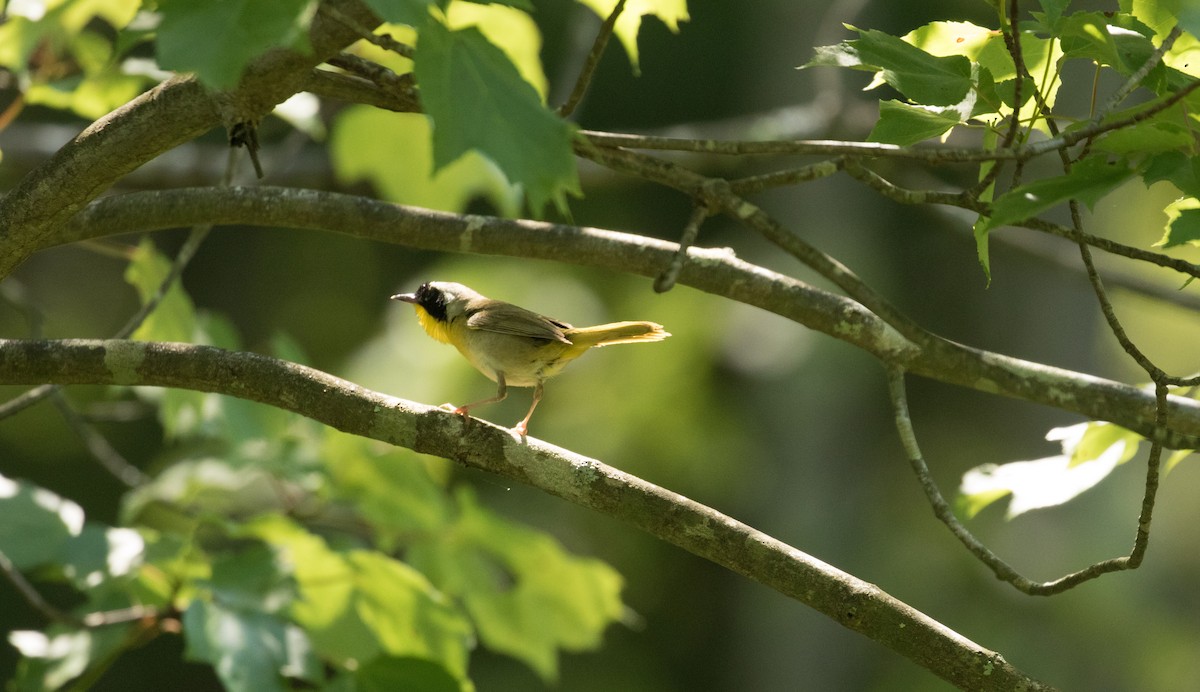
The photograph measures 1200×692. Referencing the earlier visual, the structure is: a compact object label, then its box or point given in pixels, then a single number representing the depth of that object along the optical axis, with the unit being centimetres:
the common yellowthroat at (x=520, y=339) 618
